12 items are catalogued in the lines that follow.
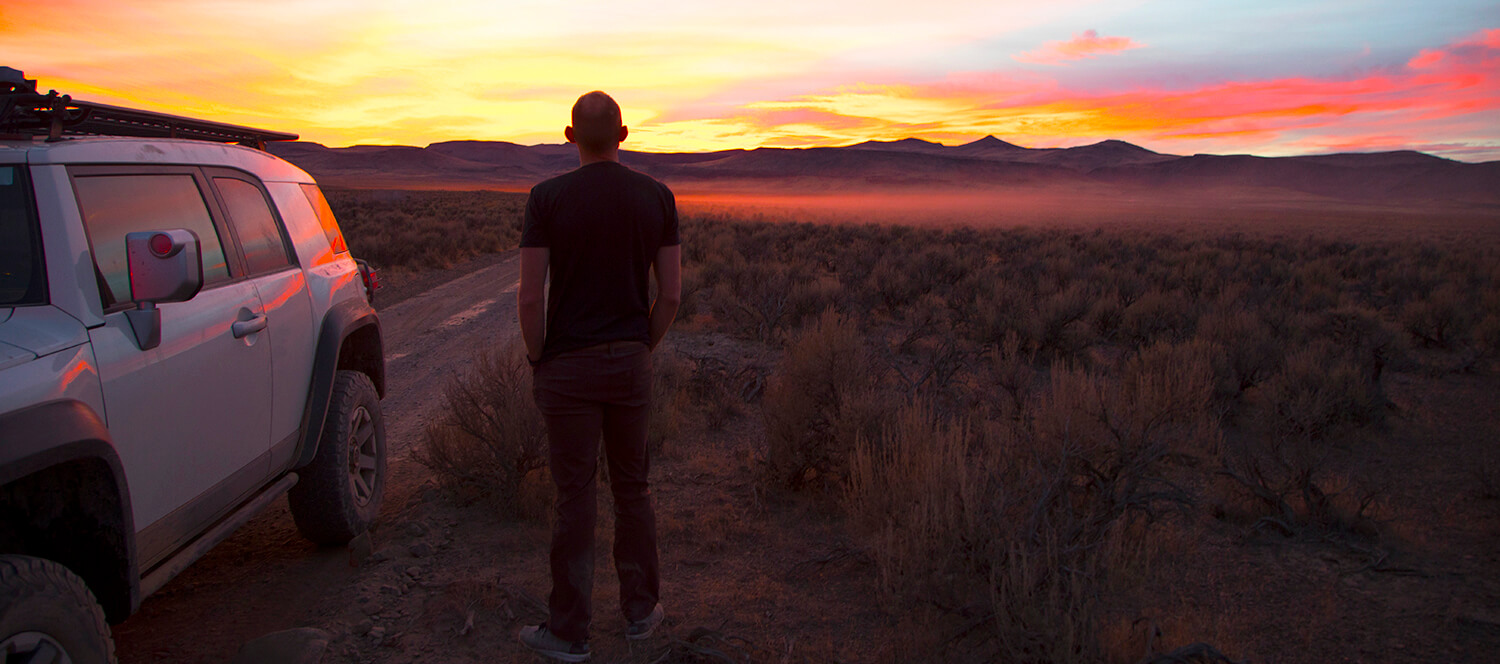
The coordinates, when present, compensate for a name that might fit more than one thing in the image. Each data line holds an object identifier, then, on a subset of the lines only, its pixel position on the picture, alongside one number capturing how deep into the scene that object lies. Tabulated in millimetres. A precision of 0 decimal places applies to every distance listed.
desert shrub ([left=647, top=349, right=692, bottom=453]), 5656
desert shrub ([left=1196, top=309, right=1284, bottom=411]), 6855
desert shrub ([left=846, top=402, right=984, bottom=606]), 3285
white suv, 2027
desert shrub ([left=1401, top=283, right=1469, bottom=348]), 9383
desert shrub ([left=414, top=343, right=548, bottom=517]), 4457
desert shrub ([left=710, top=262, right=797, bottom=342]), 9719
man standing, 2639
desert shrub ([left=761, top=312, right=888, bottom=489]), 4750
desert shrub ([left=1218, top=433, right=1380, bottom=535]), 4230
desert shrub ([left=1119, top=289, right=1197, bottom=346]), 9297
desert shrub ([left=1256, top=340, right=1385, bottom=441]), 5891
